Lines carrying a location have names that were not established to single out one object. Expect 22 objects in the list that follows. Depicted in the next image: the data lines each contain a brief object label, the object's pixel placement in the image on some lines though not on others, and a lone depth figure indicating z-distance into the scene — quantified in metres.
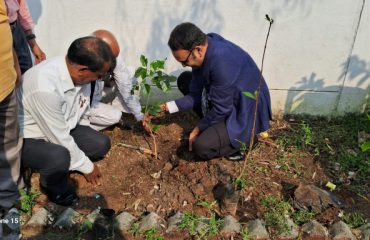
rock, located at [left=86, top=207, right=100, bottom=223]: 2.91
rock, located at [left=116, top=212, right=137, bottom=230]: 2.88
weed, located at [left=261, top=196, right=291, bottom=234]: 2.89
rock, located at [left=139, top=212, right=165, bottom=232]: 2.86
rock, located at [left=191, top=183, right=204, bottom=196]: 3.24
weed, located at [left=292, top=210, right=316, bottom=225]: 3.00
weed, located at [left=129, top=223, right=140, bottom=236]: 2.86
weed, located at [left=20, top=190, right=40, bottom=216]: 3.04
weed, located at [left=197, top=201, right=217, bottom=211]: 3.10
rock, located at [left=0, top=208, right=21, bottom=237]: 2.84
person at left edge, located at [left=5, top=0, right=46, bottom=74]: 3.24
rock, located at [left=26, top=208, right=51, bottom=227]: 2.87
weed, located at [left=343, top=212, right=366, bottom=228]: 2.99
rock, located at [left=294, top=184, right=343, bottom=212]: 3.07
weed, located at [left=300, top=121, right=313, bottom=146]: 3.93
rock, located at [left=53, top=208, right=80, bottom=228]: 2.89
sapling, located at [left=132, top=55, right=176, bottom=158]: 3.31
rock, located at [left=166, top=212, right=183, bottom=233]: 2.87
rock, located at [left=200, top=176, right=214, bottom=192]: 3.29
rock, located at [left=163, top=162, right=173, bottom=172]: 3.54
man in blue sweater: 3.10
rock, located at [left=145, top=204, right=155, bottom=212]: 3.13
